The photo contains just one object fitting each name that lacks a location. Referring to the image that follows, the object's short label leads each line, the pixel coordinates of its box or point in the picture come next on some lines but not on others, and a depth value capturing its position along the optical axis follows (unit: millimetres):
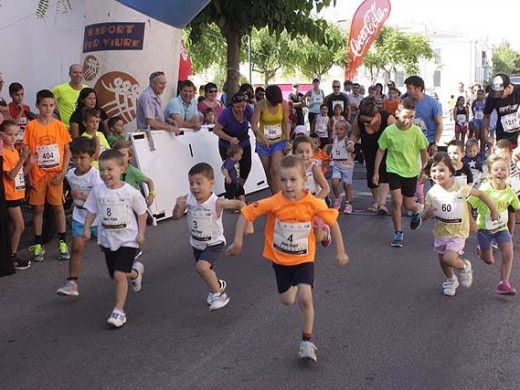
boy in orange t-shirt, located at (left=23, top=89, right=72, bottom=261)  7488
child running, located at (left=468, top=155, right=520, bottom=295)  6055
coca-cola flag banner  19469
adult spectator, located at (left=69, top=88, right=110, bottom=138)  8406
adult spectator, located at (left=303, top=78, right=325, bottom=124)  18938
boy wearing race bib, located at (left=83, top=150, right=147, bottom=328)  5414
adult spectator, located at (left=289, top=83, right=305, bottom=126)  19406
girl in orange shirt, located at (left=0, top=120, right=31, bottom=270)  7043
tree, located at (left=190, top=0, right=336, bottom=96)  13234
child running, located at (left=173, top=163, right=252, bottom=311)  5590
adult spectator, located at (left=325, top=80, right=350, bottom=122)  16938
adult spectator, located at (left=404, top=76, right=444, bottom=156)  8953
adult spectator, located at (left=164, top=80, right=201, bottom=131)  10453
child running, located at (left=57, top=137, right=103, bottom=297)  6129
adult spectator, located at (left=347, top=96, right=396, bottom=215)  9281
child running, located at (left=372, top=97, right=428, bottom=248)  8031
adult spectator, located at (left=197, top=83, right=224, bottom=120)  12672
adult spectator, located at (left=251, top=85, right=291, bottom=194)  9750
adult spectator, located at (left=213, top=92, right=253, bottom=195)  10188
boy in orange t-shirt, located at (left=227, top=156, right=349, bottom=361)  4629
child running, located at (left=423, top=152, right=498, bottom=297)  5910
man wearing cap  9359
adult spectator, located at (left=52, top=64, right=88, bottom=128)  9555
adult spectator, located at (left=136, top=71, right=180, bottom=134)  9703
